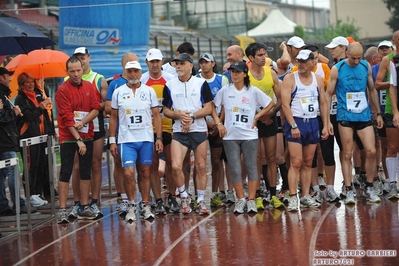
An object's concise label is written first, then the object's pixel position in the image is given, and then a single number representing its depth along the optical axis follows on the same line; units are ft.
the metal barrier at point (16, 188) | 38.24
